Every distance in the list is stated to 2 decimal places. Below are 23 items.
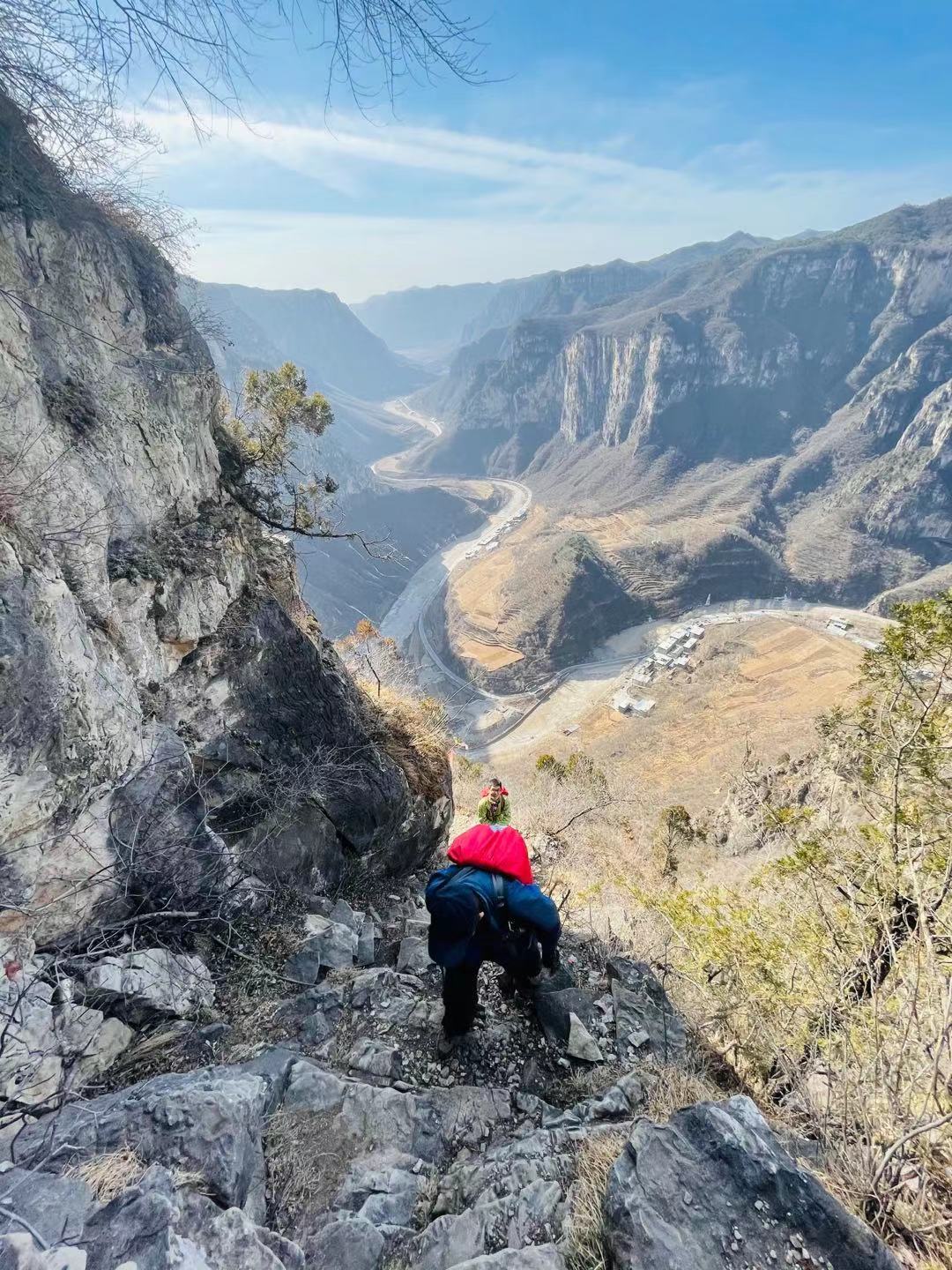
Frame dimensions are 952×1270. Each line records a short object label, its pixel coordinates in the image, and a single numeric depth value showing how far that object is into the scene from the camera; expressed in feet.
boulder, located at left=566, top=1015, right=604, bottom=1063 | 13.73
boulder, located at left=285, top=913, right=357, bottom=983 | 16.43
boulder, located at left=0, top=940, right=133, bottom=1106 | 9.30
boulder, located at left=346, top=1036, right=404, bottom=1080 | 13.03
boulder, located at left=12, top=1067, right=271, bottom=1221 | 8.09
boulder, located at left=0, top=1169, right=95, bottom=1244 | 6.03
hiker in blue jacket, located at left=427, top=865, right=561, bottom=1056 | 11.41
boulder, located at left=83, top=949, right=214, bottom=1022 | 11.92
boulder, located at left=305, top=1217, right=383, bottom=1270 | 8.07
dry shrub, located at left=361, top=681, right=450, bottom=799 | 29.37
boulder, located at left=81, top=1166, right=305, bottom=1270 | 5.92
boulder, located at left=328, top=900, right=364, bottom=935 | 20.31
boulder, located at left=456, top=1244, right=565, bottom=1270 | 7.02
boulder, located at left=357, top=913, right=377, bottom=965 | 18.40
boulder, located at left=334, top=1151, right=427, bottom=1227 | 9.34
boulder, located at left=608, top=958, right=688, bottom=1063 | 14.57
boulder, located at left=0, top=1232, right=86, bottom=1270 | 5.33
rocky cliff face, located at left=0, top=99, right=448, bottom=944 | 11.87
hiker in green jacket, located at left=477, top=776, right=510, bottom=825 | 18.44
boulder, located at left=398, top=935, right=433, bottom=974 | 17.54
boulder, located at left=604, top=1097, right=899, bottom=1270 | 6.63
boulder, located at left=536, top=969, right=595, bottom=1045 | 14.33
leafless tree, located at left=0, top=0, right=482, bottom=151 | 7.94
